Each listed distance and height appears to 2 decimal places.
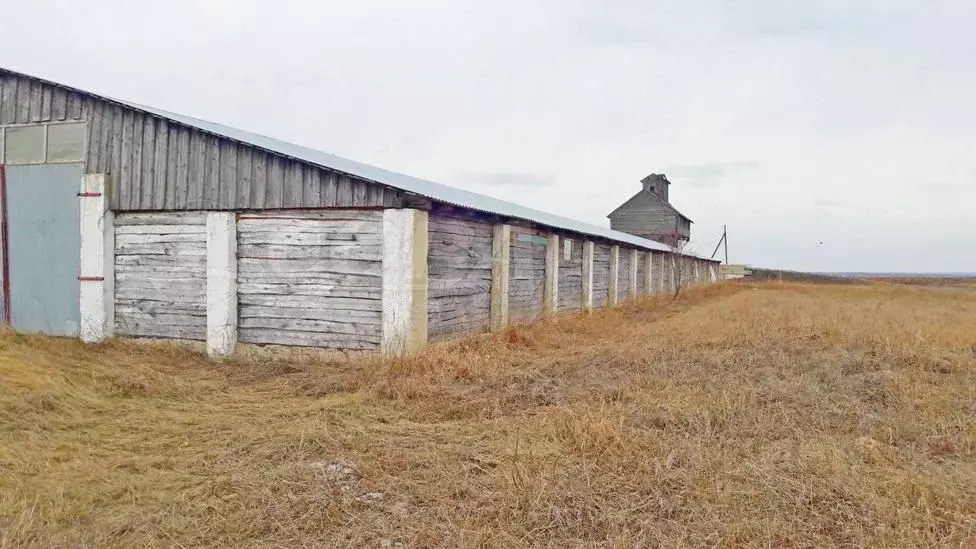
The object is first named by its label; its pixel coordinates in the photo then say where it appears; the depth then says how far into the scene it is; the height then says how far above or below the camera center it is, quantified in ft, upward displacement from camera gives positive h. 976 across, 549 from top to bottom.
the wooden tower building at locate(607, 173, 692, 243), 153.07 +15.45
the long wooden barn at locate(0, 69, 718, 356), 30.40 +1.59
